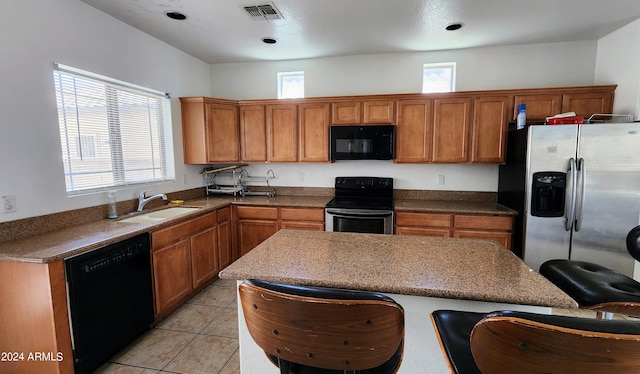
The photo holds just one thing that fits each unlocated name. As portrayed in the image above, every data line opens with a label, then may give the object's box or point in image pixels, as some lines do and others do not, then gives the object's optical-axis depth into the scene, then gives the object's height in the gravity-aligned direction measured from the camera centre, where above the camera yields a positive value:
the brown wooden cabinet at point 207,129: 3.53 +0.37
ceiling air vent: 2.45 +1.25
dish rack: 4.04 -0.30
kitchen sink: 2.63 -0.54
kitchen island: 1.16 -0.52
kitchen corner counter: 1.68 -0.52
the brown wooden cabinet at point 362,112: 3.42 +0.54
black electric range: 3.18 -0.56
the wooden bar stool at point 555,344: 0.69 -0.46
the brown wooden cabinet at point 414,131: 3.35 +0.30
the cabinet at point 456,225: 3.02 -0.73
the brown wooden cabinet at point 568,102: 3.01 +0.55
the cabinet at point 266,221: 3.44 -0.74
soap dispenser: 2.59 -0.40
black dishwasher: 1.81 -0.94
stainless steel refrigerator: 2.57 -0.34
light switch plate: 1.91 -0.27
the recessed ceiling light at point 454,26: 2.81 +1.25
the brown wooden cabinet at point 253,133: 3.75 +0.33
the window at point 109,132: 2.33 +0.27
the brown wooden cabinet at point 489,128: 3.18 +0.30
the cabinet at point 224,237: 3.39 -0.92
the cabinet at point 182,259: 2.46 -0.93
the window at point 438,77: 3.57 +0.96
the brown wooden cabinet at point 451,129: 3.27 +0.30
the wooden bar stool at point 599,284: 1.44 -0.70
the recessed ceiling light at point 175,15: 2.55 +1.27
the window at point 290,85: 3.94 +0.99
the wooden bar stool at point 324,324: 0.86 -0.50
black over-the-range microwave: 3.42 +0.18
